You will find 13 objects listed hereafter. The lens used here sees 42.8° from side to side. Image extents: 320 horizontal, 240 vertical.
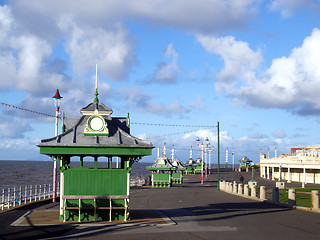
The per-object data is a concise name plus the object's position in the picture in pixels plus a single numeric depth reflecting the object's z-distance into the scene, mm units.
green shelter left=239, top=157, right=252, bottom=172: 128312
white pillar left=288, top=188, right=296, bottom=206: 26000
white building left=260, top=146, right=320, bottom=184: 60903
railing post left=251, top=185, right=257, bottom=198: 33656
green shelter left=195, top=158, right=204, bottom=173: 119188
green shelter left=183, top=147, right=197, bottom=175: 109188
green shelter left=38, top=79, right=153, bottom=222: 18656
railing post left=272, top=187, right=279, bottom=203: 27859
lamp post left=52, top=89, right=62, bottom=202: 31491
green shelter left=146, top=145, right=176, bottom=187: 53219
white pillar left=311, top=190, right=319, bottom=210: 23484
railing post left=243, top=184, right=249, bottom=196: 35062
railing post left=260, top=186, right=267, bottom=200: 31125
